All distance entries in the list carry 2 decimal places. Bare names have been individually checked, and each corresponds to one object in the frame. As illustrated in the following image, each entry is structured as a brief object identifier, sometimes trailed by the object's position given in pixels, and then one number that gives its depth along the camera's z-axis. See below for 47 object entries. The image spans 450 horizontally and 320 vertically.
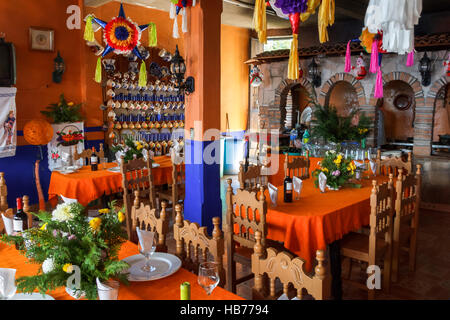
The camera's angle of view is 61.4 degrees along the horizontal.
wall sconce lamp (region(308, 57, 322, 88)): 7.32
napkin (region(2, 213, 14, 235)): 2.39
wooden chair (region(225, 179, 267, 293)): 2.80
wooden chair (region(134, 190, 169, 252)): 2.24
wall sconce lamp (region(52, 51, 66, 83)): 6.22
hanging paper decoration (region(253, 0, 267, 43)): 2.76
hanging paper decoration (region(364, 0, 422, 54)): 1.71
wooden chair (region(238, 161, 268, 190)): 3.81
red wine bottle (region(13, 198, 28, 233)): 2.26
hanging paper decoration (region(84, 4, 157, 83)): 5.05
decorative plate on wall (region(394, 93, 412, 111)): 8.09
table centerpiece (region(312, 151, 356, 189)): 3.74
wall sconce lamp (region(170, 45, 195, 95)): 4.80
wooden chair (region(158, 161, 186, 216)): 4.95
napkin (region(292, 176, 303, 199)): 3.39
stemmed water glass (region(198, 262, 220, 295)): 1.58
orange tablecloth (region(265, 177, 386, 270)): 2.87
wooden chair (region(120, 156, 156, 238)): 4.19
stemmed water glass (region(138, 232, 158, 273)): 1.88
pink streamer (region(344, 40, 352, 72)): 5.71
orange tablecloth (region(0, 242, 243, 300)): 1.65
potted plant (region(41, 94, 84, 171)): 6.24
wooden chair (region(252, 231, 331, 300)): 1.52
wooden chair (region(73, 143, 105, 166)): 5.45
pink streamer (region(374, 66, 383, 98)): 5.29
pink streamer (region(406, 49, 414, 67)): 5.55
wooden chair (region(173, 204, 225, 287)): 1.98
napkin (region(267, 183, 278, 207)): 3.14
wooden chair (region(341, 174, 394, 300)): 2.89
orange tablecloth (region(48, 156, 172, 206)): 4.36
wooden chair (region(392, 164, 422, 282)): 3.28
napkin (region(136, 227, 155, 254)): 1.86
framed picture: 5.96
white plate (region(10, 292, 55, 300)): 1.58
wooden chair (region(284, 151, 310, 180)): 4.59
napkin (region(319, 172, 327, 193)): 3.66
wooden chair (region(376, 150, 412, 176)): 4.50
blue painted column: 4.77
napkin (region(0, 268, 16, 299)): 1.52
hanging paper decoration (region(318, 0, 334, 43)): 2.68
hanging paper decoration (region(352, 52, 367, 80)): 6.74
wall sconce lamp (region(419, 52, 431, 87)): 6.12
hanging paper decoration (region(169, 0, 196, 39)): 4.46
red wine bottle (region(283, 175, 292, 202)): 3.26
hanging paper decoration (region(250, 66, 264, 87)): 8.12
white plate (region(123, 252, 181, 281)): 1.82
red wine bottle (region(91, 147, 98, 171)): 4.88
